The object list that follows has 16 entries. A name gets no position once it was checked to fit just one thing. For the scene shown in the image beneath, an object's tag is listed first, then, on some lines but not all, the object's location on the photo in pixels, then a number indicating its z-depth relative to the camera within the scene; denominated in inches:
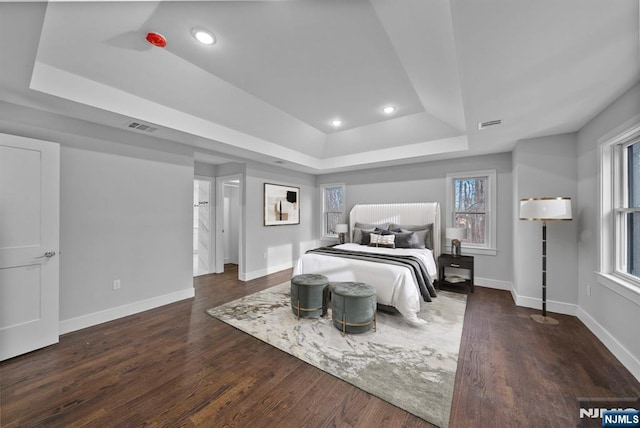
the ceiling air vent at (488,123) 117.2
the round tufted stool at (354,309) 108.9
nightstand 166.7
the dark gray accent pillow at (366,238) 203.0
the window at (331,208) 259.6
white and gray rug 75.0
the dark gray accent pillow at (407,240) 179.9
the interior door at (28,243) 92.6
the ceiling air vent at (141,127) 120.5
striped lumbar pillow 183.2
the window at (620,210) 93.6
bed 121.6
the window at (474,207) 178.5
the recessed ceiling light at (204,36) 88.4
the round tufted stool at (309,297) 123.8
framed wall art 214.7
